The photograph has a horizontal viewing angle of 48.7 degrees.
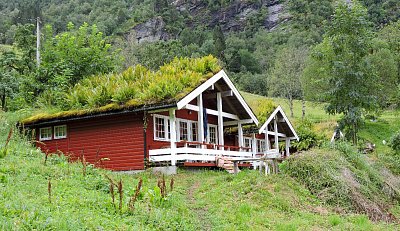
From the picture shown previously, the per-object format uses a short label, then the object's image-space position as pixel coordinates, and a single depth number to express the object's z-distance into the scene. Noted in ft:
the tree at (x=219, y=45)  303.89
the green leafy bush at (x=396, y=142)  76.92
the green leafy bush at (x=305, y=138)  116.67
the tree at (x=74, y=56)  88.02
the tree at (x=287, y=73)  192.44
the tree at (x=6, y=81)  90.53
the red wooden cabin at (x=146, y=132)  62.75
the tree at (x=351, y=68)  79.00
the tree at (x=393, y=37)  182.14
